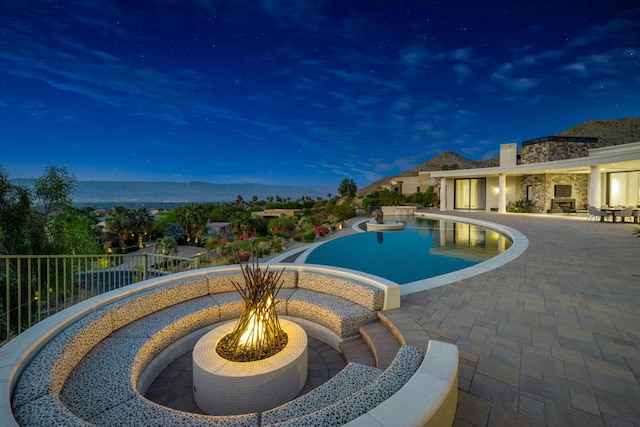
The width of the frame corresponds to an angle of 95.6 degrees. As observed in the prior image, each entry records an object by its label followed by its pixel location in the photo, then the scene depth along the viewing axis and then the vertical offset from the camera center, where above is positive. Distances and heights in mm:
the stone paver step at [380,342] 2895 -1461
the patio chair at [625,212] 12777 -155
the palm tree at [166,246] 21769 -2705
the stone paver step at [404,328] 2992 -1340
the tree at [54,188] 9375 +756
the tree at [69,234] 9516 -829
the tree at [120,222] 35194 -1342
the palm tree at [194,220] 36438 -1188
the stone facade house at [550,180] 14945 +2024
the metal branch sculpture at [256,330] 2871 -1241
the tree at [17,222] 7828 -313
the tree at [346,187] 47459 +3800
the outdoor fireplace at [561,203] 19391 +422
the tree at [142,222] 36500 -1402
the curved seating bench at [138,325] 1948 -1228
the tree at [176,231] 36406 -2582
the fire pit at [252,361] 2529 -1412
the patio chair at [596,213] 13570 -181
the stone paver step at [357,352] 3090 -1592
